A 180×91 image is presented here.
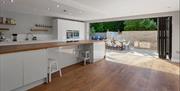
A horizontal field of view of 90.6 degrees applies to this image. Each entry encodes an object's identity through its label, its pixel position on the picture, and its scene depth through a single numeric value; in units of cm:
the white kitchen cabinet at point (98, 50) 358
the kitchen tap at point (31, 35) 393
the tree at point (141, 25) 795
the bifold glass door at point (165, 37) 397
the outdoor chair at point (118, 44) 621
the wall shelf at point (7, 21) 316
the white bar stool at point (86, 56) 336
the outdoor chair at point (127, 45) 630
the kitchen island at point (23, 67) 152
